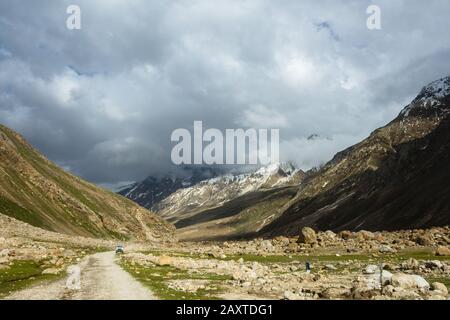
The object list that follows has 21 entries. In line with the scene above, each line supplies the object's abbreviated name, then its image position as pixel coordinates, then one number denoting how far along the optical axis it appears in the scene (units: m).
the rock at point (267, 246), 128.50
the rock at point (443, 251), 89.54
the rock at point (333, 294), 35.09
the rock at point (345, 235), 135.54
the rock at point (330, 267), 69.56
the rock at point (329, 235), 134.62
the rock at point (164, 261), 71.75
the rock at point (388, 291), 34.69
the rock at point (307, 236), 131.44
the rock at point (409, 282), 39.50
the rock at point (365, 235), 129.48
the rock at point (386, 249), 102.40
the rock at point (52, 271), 56.00
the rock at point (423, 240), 111.25
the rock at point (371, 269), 57.98
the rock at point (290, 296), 34.13
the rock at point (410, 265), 62.22
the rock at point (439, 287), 38.63
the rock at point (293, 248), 120.19
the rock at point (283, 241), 138.50
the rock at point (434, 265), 60.17
